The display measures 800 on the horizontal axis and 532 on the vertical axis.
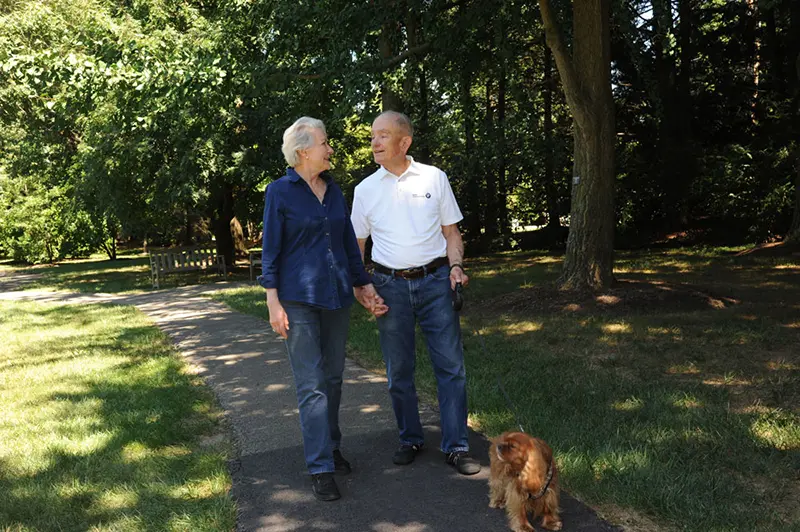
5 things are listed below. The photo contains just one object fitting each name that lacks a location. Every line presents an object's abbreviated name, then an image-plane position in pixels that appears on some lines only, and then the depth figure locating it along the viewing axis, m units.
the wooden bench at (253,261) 17.02
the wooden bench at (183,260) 16.83
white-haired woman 3.57
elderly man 3.81
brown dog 3.03
